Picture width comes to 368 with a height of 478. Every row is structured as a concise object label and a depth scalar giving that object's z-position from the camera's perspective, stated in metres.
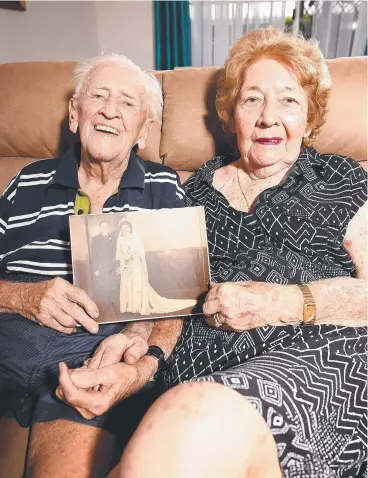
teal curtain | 3.80
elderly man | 0.94
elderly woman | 0.67
